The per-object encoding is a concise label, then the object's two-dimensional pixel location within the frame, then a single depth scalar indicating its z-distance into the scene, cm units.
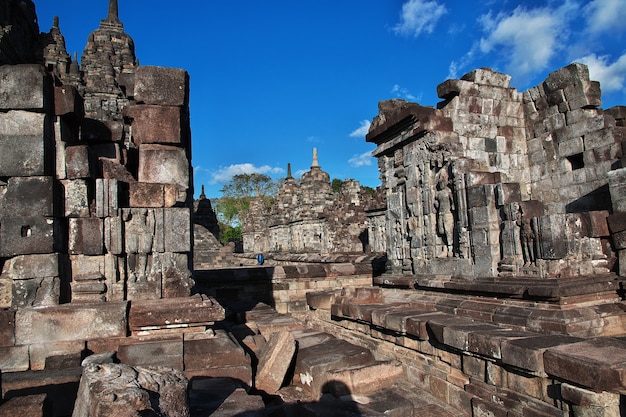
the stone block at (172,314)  448
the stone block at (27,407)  273
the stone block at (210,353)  420
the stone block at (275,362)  448
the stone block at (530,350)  366
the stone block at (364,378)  445
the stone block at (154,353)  413
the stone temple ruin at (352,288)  371
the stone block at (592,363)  306
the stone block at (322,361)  454
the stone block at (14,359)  419
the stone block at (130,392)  234
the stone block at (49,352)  422
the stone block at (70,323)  432
